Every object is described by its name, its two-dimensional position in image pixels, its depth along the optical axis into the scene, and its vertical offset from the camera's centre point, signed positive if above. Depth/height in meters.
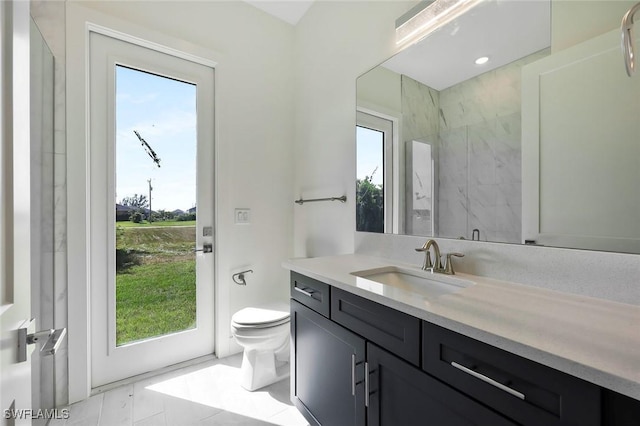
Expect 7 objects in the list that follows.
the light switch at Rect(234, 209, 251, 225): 2.21 -0.02
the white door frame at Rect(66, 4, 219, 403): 1.62 +0.10
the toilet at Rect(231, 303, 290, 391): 1.70 -0.79
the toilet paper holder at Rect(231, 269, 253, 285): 2.19 -0.51
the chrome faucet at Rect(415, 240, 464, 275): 1.24 -0.23
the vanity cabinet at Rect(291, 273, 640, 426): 0.56 -0.45
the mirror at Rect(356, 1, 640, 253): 0.90 +0.31
